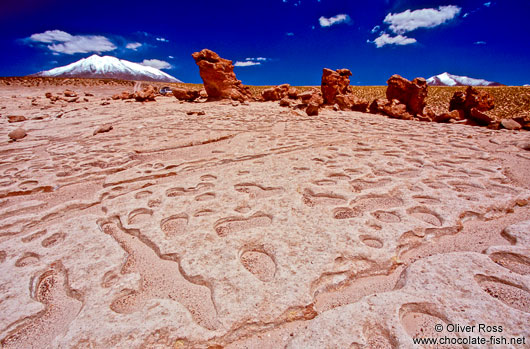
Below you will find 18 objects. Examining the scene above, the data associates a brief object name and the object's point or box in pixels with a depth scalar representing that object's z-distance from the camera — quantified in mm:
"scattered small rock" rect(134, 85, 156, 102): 18438
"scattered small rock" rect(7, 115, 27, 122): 11527
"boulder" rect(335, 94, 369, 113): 15180
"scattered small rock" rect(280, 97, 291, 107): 15398
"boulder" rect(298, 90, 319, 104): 15453
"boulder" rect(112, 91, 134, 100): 20016
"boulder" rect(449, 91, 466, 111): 14406
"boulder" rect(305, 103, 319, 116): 12383
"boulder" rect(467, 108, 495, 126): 10516
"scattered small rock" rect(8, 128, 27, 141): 8039
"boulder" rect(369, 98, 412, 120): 13078
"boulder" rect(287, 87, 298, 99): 19477
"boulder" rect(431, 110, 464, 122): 11861
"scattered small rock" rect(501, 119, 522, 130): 8641
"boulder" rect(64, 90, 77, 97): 22031
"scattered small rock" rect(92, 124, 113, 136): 8457
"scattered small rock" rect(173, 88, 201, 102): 18828
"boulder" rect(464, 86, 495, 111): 13797
